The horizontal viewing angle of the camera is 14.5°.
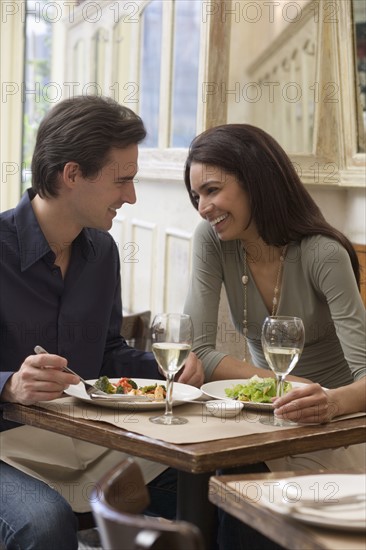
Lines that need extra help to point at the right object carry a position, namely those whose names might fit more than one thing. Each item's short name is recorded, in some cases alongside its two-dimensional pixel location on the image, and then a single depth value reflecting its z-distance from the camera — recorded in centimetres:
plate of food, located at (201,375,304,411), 281
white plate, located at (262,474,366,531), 214
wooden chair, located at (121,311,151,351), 382
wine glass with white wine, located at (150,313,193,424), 267
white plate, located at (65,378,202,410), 278
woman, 333
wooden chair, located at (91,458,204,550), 190
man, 312
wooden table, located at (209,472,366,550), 212
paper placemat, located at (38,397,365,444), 261
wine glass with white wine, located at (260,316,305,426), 272
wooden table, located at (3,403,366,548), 251
